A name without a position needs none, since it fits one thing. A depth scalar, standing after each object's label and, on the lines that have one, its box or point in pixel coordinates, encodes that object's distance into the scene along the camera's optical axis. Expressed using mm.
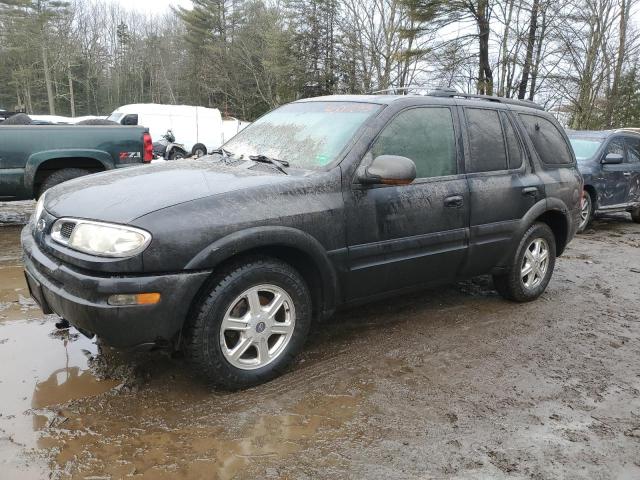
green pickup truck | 6457
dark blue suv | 8523
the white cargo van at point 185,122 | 22156
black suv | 2590
